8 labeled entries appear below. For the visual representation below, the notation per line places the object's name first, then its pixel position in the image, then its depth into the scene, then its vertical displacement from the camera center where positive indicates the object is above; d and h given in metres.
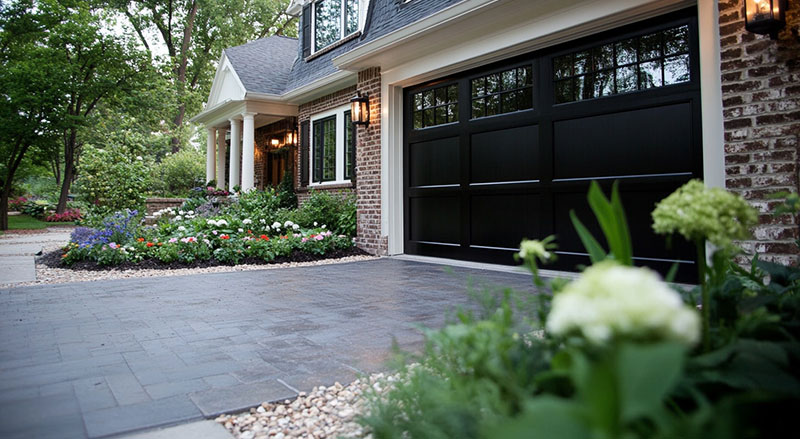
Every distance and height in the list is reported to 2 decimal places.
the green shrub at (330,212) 8.67 +0.37
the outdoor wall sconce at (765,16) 3.64 +1.60
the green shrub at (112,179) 13.59 +1.57
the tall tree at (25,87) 14.04 +4.35
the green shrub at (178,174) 19.78 +2.44
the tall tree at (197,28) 22.16 +9.76
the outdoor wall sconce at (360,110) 7.91 +1.99
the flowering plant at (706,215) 1.15 +0.03
